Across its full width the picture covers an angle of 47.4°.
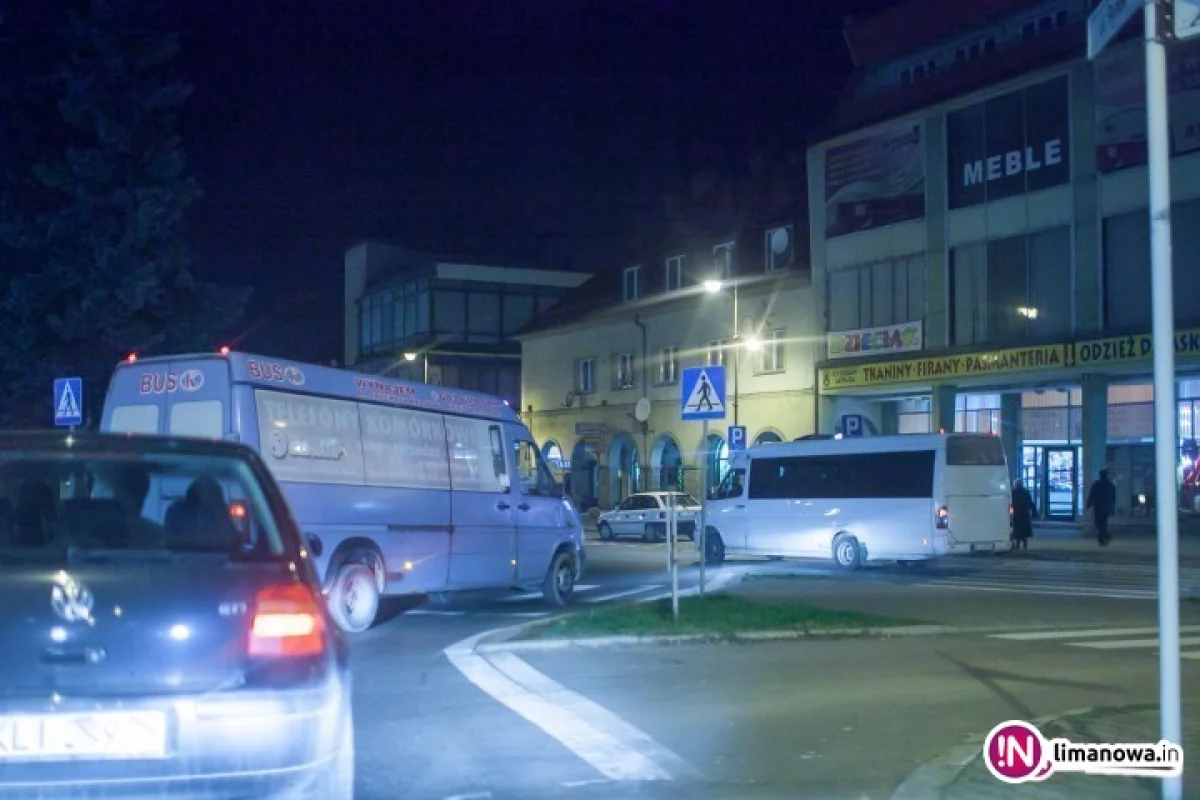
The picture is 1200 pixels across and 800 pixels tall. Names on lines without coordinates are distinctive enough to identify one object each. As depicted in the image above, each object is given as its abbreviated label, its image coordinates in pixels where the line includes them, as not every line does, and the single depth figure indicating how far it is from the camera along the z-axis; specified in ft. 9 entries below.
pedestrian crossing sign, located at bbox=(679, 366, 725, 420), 52.75
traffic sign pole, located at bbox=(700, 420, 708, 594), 55.81
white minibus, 82.69
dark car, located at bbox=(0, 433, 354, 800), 15.74
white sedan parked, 121.78
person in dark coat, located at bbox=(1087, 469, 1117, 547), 101.96
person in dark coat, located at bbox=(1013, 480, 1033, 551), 102.17
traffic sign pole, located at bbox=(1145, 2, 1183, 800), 20.11
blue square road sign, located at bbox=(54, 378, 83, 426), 66.49
